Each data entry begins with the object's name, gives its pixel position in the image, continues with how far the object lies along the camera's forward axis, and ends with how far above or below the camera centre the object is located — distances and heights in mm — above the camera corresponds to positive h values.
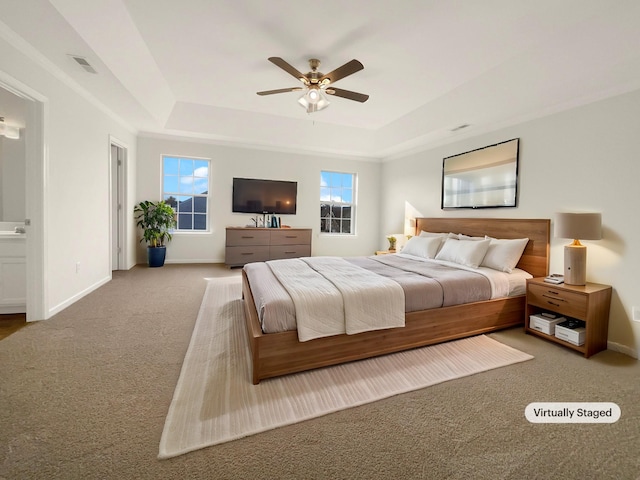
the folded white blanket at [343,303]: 2070 -576
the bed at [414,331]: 1986 -855
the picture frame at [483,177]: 3668 +775
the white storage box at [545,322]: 2684 -862
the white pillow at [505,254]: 3227 -261
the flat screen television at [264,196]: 5992 +649
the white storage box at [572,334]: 2475 -892
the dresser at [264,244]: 5586 -362
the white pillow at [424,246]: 4051 -240
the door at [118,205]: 5008 +309
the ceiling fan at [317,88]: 2763 +1503
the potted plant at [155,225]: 5352 -23
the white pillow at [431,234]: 4332 -61
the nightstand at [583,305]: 2439 -655
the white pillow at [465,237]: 3832 -85
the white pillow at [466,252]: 3371 -254
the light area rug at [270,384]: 1546 -1072
